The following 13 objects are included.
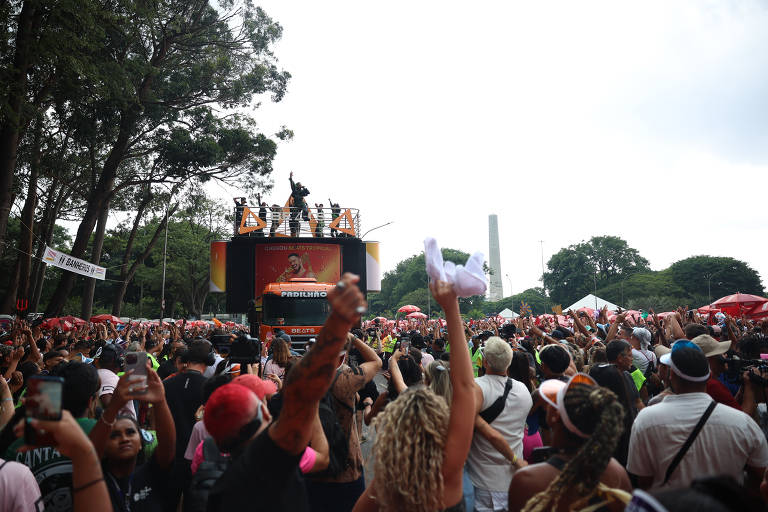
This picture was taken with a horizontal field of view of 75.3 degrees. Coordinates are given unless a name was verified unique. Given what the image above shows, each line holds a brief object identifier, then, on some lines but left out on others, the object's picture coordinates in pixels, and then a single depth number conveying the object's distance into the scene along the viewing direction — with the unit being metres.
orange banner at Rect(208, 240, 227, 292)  20.70
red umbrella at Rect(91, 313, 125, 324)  21.45
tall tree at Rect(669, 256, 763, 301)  61.47
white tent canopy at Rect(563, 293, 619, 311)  30.51
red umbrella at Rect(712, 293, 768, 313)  16.12
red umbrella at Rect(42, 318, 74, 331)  17.58
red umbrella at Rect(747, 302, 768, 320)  14.97
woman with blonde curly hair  2.18
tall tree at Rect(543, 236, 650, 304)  78.75
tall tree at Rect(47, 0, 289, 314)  21.33
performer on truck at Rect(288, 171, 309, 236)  23.25
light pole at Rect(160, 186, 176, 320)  25.27
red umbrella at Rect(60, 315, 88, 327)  18.96
